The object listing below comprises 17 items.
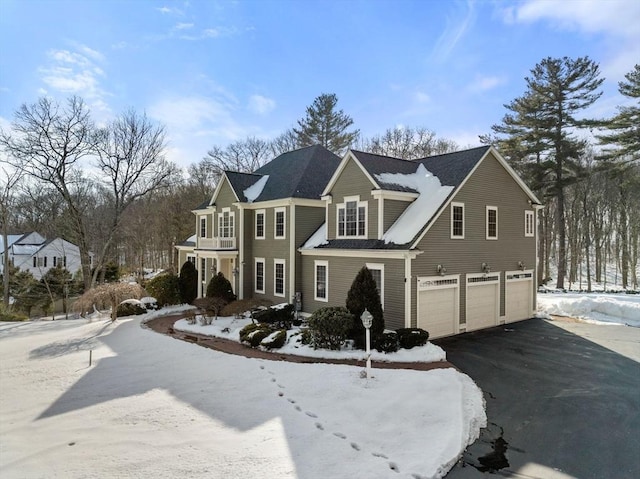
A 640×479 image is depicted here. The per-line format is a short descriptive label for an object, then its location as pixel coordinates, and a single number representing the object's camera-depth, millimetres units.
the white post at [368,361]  10152
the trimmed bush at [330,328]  13328
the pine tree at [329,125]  42469
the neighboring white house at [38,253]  47250
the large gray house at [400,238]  15383
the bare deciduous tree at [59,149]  27375
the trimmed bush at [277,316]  17562
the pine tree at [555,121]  29109
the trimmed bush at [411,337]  13177
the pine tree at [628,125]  26875
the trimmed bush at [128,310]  22172
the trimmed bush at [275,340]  14008
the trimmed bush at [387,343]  12977
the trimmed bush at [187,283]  24250
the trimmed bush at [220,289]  21553
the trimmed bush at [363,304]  13539
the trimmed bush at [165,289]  23453
